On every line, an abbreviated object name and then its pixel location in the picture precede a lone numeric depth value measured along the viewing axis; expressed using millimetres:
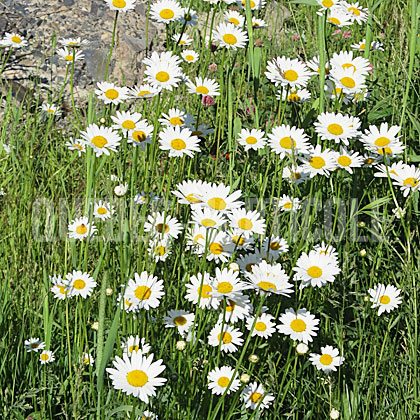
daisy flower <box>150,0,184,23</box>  1868
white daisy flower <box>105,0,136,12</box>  1832
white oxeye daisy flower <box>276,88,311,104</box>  1928
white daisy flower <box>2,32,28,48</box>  2189
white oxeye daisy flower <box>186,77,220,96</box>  1853
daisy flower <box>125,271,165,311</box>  1621
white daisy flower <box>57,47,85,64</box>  2071
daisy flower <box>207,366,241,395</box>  1594
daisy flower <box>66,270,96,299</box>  1683
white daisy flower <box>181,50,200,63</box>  2067
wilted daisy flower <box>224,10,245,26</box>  1963
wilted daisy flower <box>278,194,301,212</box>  1829
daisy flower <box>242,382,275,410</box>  1614
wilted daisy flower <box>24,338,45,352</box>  1662
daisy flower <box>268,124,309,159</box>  1746
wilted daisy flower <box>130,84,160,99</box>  1855
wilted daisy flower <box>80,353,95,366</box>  1658
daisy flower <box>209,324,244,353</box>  1627
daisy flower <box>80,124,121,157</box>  1722
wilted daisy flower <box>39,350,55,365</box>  1645
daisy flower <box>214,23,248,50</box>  1867
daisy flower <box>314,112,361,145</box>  1746
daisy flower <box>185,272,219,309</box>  1620
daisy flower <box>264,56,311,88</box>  1803
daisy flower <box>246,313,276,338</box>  1621
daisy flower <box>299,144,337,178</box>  1721
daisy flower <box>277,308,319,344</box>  1627
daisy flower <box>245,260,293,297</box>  1566
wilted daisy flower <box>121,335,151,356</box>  1558
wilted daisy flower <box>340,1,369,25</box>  1966
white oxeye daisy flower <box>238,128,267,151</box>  1829
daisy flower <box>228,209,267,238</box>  1654
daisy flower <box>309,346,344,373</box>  1638
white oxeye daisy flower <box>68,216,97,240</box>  1784
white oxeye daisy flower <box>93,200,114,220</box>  1811
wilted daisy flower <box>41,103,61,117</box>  2081
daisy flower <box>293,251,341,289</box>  1643
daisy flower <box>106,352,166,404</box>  1507
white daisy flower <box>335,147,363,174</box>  1761
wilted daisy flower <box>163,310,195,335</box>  1633
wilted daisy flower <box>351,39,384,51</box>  2041
